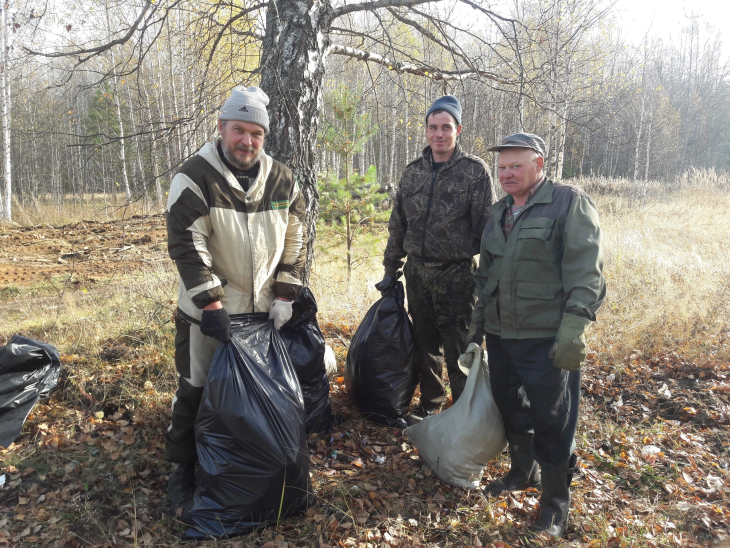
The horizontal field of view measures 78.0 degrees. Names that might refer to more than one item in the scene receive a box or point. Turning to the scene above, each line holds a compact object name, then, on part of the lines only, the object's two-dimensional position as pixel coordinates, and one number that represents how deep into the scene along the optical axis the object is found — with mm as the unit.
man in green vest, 2033
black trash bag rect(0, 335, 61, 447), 2826
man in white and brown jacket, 2180
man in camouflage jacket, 2939
